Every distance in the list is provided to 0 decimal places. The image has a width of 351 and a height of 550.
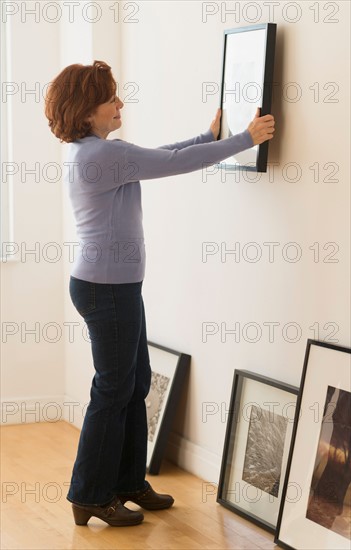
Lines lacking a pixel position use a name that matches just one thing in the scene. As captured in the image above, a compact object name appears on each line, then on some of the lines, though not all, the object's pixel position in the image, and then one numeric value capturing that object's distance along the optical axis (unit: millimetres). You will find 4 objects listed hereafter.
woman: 2961
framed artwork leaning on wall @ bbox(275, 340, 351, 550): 2797
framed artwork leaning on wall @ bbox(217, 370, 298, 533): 3146
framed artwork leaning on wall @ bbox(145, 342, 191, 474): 3750
